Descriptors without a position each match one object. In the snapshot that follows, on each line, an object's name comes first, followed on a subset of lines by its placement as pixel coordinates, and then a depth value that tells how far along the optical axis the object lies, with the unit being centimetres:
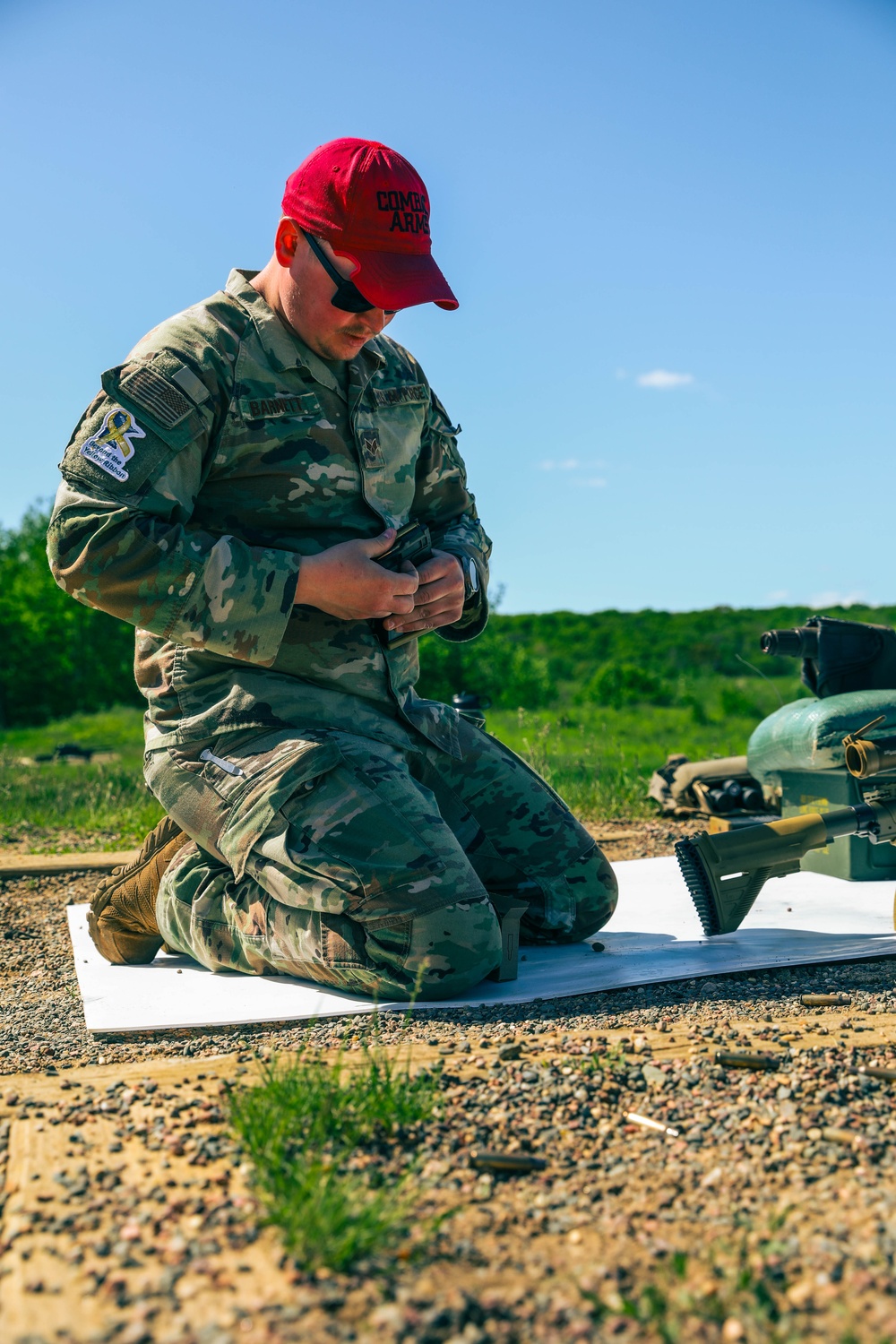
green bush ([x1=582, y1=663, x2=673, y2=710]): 2228
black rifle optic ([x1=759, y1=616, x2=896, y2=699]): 486
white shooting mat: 305
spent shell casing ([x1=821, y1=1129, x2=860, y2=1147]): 202
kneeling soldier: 310
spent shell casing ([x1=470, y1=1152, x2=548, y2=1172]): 192
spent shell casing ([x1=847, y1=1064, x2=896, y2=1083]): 233
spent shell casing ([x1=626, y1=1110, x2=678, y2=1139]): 208
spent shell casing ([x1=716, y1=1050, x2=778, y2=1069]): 239
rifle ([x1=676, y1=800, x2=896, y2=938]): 361
